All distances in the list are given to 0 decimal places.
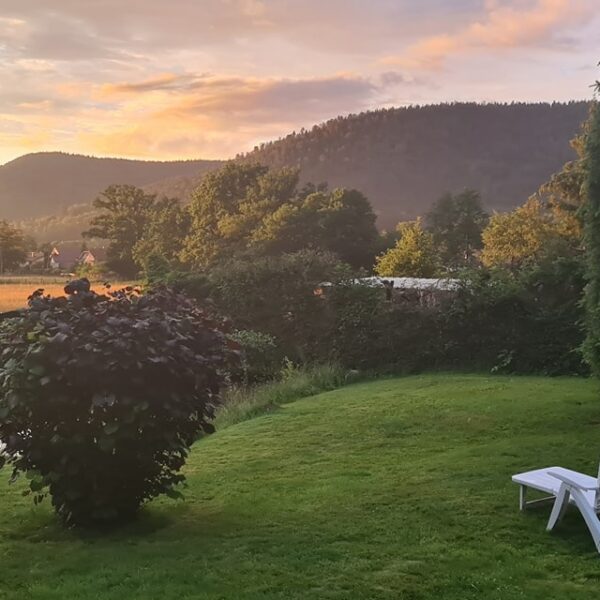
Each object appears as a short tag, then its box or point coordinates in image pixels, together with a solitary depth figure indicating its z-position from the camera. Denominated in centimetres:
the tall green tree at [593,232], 774
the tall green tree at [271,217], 4003
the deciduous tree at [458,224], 4288
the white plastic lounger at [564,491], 412
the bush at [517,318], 1212
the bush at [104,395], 423
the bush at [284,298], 1443
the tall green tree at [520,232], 2889
